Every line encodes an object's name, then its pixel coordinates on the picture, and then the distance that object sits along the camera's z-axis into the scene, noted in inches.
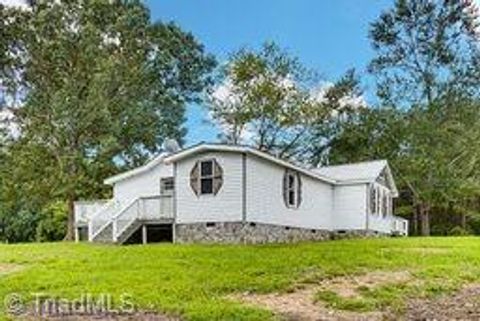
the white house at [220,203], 1057.5
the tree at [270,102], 1781.5
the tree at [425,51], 1854.1
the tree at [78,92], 1378.0
